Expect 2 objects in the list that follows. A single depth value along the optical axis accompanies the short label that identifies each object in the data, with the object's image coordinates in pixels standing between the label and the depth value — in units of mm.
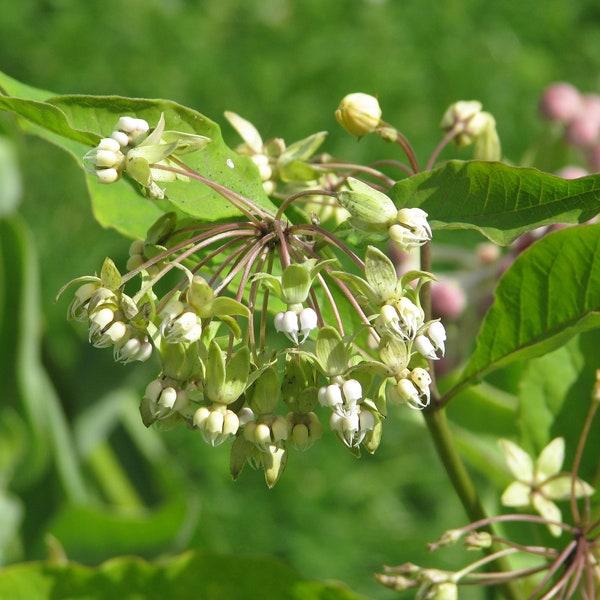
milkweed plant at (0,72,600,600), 445
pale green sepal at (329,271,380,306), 442
